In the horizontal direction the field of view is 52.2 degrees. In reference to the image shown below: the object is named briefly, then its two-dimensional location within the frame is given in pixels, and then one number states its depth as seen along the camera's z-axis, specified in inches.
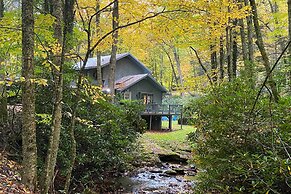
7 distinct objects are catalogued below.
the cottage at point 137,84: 977.5
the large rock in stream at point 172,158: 555.5
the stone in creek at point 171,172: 444.6
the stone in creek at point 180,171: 453.2
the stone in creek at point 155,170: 456.8
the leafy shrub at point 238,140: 153.7
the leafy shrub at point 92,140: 278.1
